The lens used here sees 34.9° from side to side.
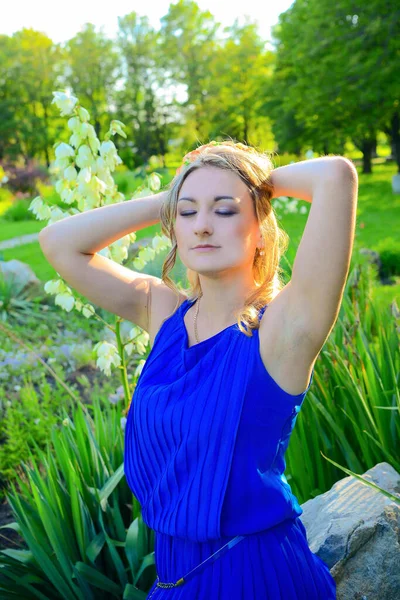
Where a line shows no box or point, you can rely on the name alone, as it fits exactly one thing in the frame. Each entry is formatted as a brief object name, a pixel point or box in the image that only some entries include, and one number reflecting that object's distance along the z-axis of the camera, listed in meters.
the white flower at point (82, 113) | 2.77
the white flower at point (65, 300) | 2.66
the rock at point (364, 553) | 1.78
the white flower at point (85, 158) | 2.71
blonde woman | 1.37
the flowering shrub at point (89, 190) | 2.68
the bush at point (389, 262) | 8.95
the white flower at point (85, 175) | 2.67
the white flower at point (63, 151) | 2.73
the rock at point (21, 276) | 8.18
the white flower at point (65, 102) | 2.74
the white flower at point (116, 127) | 2.87
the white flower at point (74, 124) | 2.72
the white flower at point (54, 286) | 2.67
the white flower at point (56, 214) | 2.74
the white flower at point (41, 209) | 2.77
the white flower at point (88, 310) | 2.84
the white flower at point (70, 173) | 2.70
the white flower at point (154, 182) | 2.74
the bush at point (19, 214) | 17.95
